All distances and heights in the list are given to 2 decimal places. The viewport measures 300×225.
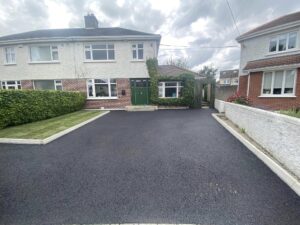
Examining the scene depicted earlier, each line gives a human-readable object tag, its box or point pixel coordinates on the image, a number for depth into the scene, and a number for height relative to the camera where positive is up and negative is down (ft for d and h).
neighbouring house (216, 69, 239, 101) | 53.82 +6.47
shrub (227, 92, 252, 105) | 30.68 -2.34
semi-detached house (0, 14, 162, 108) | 46.55 +7.98
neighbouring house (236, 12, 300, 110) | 36.78 +6.11
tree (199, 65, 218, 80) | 155.80 +17.80
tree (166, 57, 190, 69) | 133.69 +22.09
